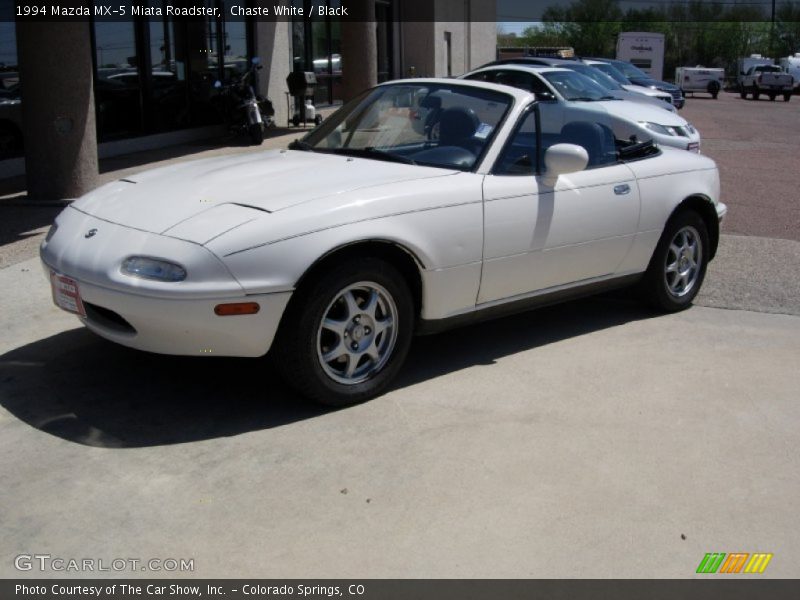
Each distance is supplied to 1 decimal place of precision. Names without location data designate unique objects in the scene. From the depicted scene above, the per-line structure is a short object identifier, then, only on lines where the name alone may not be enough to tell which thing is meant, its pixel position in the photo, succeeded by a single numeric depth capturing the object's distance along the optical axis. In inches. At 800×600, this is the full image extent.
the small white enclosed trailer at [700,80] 1879.9
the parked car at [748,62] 2222.2
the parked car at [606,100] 469.1
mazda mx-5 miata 166.7
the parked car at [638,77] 925.2
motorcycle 583.0
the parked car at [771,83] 1879.9
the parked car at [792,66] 2260.1
